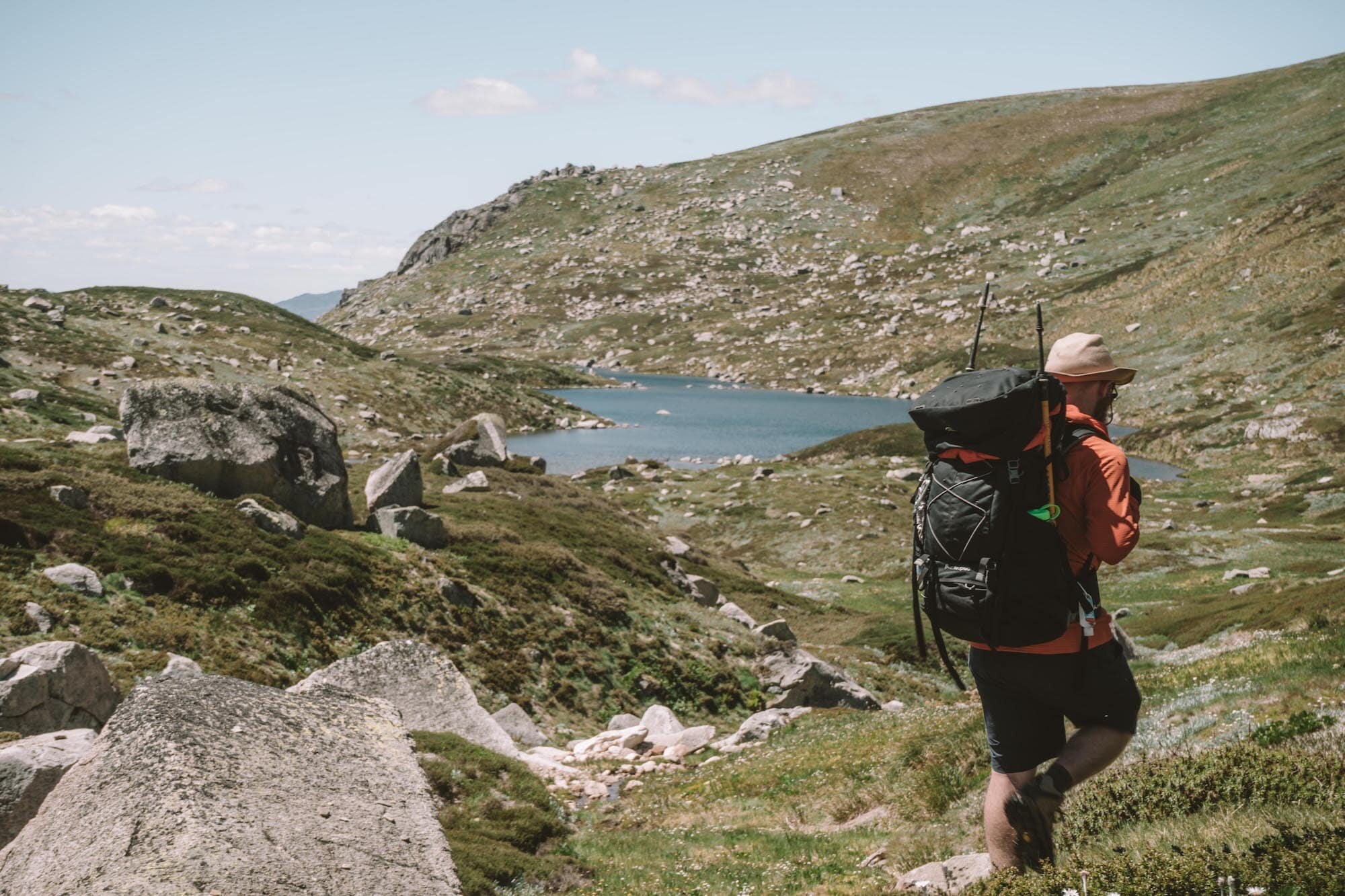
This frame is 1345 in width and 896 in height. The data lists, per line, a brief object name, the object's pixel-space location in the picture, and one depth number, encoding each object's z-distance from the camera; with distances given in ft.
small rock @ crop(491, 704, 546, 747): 83.25
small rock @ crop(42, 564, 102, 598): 69.00
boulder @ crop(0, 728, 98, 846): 35.42
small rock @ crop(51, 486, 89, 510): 80.38
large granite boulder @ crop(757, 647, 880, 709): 100.01
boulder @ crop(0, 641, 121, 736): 44.57
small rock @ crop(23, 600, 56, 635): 62.75
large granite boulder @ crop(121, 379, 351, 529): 93.56
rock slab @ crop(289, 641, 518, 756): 66.03
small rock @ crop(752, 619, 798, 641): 120.57
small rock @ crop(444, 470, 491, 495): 146.51
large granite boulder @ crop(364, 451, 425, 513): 111.04
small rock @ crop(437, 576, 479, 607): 97.91
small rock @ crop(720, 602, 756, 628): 130.52
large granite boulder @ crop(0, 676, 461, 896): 28.94
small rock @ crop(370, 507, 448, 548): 106.11
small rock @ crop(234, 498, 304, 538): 91.71
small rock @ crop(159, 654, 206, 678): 59.81
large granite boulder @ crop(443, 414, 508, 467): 169.37
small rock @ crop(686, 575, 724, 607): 135.95
